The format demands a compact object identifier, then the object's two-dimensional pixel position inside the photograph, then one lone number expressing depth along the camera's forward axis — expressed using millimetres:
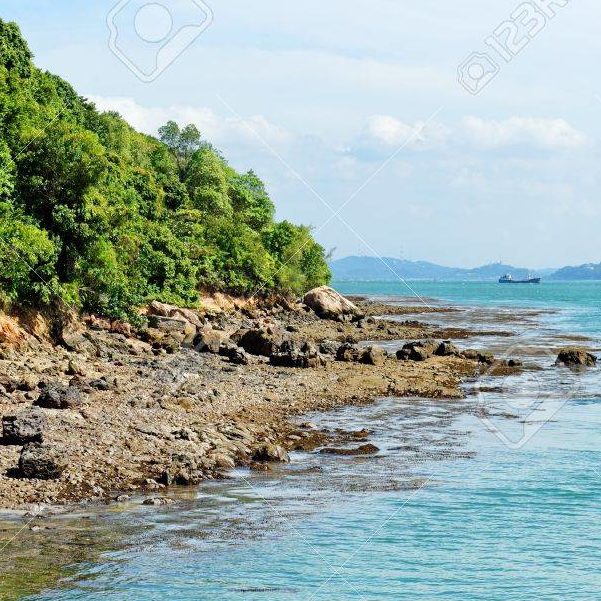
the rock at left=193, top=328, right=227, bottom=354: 42562
